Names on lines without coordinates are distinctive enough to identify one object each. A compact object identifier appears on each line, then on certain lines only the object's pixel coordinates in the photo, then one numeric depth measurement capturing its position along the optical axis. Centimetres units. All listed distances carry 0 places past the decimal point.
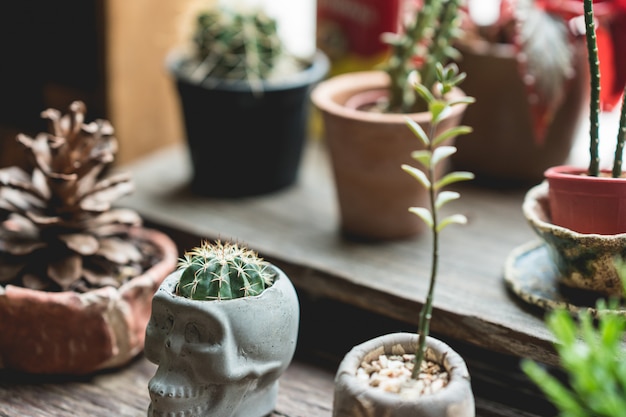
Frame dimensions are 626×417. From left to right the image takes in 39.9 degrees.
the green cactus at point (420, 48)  116
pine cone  107
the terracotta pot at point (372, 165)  115
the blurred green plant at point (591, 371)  65
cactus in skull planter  89
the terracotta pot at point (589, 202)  92
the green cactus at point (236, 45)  133
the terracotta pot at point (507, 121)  131
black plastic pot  130
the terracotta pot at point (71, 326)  104
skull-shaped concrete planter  88
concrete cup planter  81
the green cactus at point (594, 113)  88
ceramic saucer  99
